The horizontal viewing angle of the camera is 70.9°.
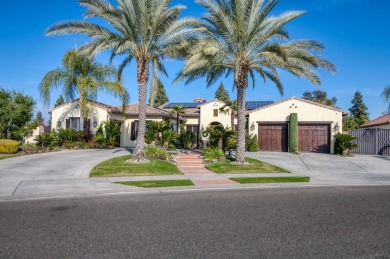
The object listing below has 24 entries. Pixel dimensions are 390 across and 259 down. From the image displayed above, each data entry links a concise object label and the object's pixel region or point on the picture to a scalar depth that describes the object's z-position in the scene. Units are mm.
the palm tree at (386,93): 22844
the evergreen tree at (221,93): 57703
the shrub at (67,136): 22312
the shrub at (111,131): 23177
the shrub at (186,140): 26297
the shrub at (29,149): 18970
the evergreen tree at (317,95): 73150
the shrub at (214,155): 16641
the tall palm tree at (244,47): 13828
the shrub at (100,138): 23031
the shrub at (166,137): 20484
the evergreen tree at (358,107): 52750
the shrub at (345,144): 21262
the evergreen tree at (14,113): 22266
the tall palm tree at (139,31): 13734
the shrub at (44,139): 21672
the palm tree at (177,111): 27042
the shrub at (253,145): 23531
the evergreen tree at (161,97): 51375
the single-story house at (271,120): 23500
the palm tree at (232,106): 24750
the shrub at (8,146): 18422
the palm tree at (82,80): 22042
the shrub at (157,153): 16828
